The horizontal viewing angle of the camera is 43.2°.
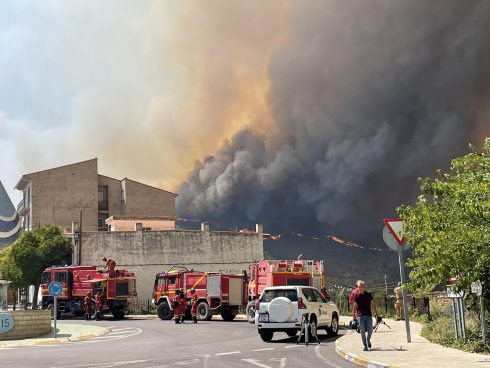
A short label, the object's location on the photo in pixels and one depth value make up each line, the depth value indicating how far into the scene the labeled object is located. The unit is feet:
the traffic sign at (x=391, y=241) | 53.47
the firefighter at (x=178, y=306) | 104.68
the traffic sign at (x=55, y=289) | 80.51
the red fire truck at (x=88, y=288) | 128.88
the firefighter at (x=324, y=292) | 94.83
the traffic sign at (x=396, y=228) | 53.26
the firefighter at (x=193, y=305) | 106.52
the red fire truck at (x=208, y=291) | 112.68
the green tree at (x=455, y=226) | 45.65
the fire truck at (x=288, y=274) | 96.48
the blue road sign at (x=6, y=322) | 79.61
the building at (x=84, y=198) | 269.44
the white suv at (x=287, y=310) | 62.54
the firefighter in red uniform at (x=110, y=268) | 130.82
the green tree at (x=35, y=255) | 198.03
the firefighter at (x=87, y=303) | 127.75
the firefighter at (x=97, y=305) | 127.25
